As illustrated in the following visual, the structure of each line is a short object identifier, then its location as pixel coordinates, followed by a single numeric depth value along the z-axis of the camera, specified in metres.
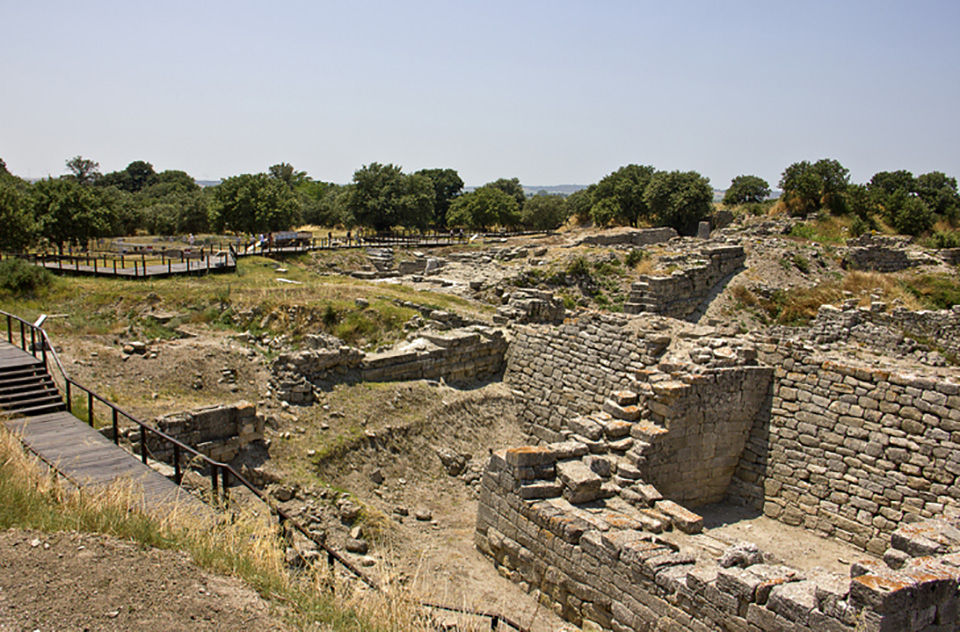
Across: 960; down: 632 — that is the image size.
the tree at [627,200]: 55.81
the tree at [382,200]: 49.66
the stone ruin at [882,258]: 28.12
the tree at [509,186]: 108.18
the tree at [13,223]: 27.95
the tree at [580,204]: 73.30
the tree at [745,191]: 56.62
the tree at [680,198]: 49.47
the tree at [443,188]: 84.44
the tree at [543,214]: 76.75
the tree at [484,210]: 65.44
